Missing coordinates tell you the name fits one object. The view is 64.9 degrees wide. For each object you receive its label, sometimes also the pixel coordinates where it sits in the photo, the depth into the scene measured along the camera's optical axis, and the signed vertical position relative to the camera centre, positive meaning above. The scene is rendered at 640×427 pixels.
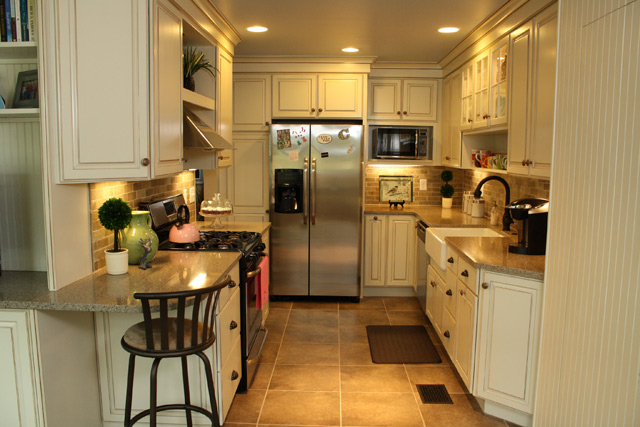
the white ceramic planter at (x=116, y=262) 2.49 -0.51
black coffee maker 2.94 -0.36
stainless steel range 3.13 -0.60
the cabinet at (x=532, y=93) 2.81 +0.43
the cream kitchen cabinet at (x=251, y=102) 5.09 +0.59
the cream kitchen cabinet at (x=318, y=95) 5.07 +0.67
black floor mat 3.71 -1.42
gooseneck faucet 3.52 -0.27
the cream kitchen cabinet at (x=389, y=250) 5.09 -0.89
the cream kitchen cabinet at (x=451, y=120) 4.71 +0.43
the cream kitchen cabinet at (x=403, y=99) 5.30 +0.67
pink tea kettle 3.14 -0.46
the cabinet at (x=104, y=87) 2.22 +0.32
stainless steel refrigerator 4.86 -0.47
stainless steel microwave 5.32 +0.22
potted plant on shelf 3.40 +0.68
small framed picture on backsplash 5.40 -0.27
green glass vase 2.67 -0.41
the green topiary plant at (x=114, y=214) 2.41 -0.27
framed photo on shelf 2.38 +0.31
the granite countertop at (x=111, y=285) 2.05 -0.58
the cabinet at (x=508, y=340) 2.61 -0.94
